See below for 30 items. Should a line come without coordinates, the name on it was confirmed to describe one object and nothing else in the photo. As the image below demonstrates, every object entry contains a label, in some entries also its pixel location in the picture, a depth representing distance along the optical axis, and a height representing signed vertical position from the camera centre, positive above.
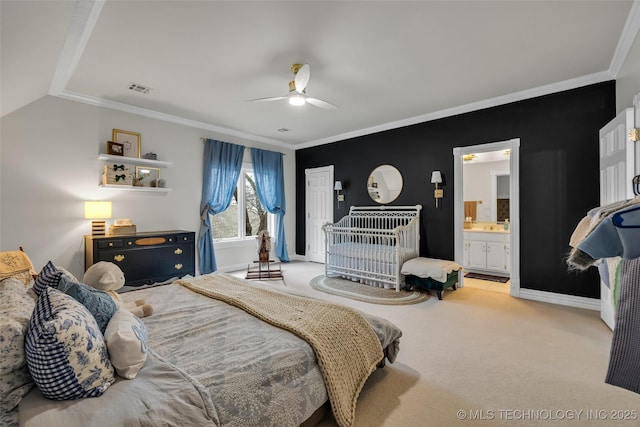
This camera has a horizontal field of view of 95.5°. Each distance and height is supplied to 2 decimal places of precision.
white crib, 4.24 -0.56
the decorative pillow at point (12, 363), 0.95 -0.49
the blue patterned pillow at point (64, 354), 0.95 -0.48
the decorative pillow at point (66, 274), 1.51 -0.33
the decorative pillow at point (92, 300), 1.30 -0.40
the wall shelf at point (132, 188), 3.94 +0.35
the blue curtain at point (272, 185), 5.91 +0.57
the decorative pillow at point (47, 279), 1.44 -0.33
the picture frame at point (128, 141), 4.10 +1.04
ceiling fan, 2.79 +1.27
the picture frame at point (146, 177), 4.28 +0.55
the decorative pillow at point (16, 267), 2.18 -0.41
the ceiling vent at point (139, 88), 3.46 +1.52
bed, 0.99 -0.67
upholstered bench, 3.81 -0.85
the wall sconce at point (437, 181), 4.48 +0.46
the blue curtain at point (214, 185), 5.01 +0.49
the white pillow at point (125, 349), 1.12 -0.53
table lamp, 3.63 -0.01
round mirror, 5.16 +0.50
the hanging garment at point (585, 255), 0.95 -0.16
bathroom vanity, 5.17 -0.76
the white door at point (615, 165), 2.29 +0.40
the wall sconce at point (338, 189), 5.80 +0.45
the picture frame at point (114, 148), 4.00 +0.90
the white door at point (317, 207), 6.22 +0.10
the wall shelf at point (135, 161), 3.92 +0.75
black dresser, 3.56 -0.54
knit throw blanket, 1.53 -0.72
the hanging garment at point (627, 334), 0.89 -0.39
